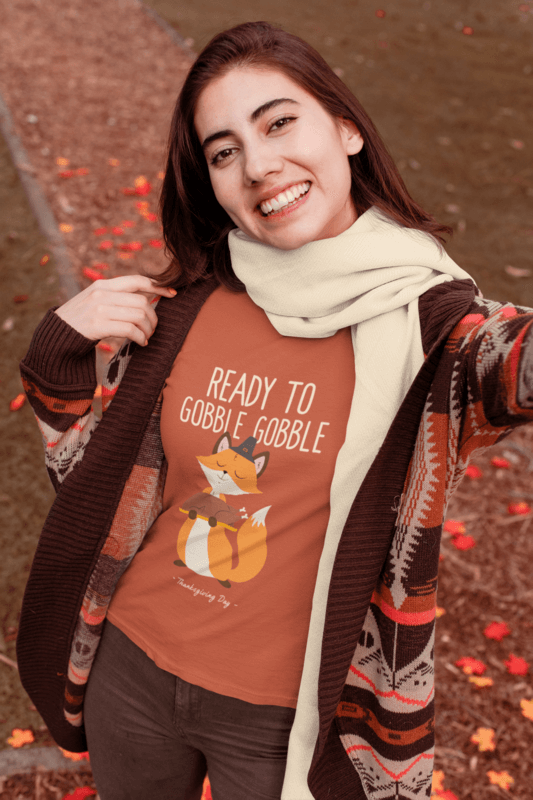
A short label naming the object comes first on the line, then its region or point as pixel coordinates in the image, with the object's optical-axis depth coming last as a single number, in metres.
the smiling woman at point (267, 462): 1.48
